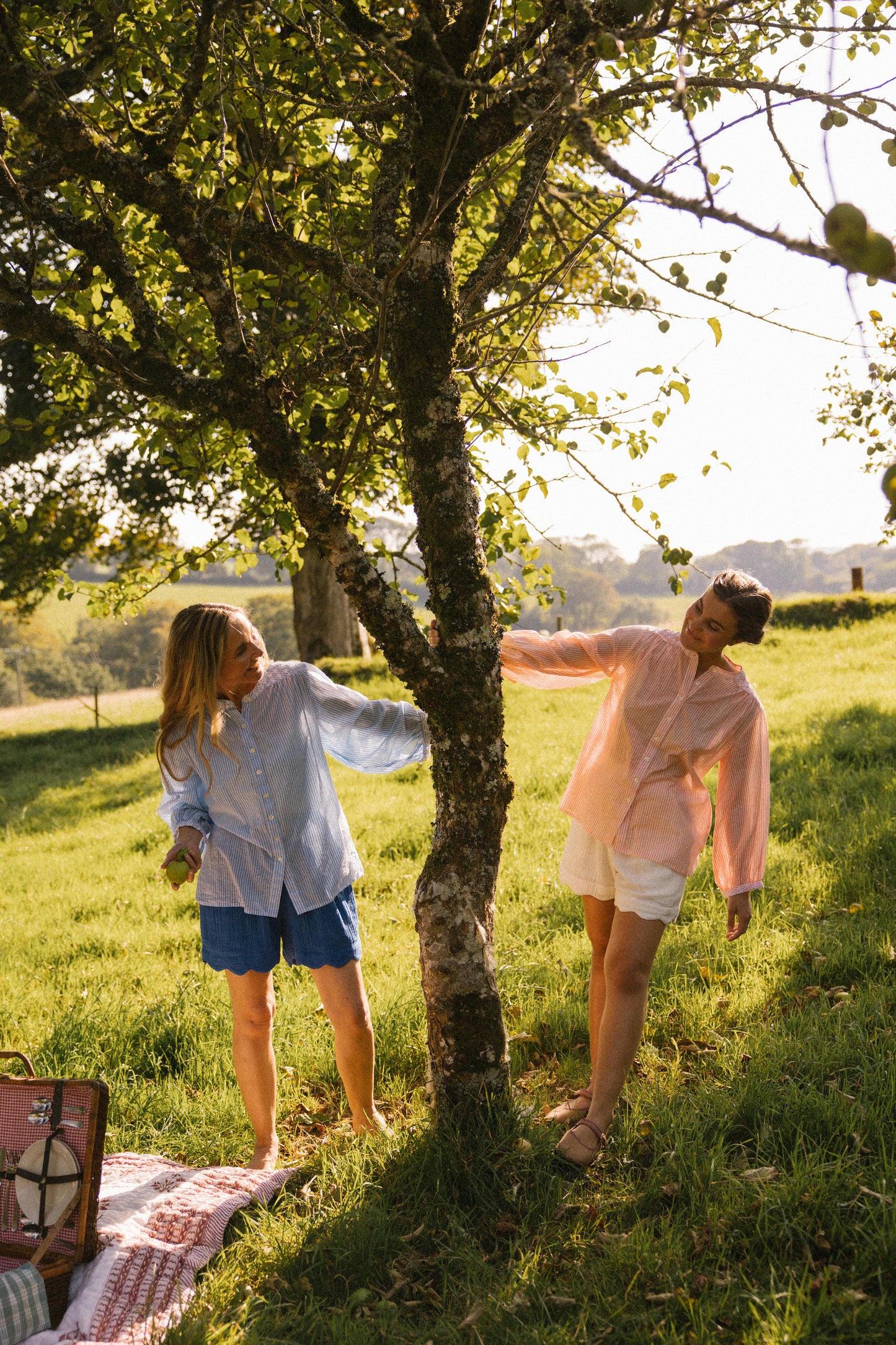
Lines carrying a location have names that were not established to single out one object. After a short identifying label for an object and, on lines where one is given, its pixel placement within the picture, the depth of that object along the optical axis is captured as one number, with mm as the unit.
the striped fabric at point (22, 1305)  2512
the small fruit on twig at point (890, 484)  903
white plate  2828
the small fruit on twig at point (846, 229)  882
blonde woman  3307
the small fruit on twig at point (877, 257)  873
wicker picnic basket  2795
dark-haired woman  3117
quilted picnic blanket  2609
